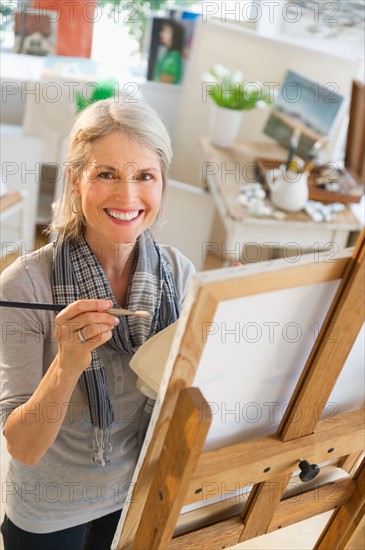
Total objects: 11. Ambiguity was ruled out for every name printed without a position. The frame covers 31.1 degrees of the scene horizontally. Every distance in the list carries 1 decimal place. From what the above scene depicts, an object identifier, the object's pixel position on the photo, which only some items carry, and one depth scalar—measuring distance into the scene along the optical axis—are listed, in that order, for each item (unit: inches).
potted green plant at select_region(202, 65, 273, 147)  115.0
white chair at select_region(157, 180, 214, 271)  117.0
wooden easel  29.6
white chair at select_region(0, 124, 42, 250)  118.3
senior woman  40.8
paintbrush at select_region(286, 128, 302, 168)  106.6
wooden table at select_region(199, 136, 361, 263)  93.3
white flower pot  114.3
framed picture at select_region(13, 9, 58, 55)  129.6
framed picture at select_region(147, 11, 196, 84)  133.0
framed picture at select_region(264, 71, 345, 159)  109.2
